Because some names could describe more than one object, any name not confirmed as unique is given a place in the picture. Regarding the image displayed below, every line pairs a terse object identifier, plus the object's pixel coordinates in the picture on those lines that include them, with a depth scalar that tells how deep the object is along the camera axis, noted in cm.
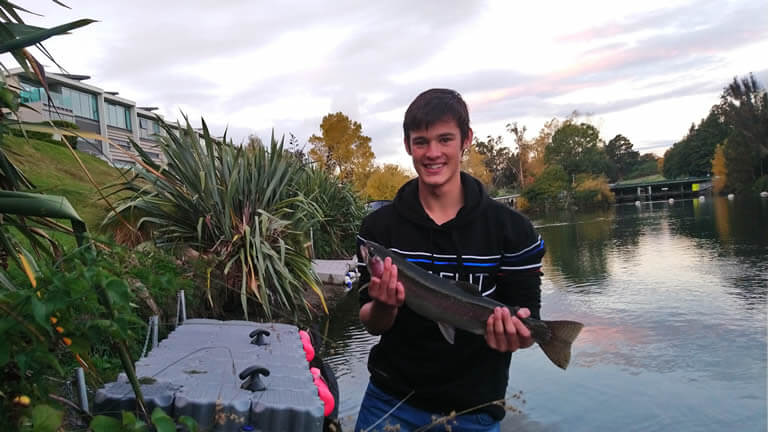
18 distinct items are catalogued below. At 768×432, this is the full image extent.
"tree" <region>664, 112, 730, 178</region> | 10538
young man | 270
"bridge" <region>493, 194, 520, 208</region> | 8688
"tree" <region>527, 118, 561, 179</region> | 10719
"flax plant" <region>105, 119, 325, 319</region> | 756
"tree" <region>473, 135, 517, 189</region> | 11884
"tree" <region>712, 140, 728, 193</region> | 8700
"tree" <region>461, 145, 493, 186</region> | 8906
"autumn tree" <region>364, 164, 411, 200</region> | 4669
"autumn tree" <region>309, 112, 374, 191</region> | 4359
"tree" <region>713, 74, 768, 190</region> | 8081
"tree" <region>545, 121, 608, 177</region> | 10524
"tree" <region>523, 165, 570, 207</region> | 8206
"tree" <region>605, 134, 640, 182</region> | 14875
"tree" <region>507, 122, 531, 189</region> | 11088
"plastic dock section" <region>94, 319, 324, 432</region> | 306
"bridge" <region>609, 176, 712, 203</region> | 10138
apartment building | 4869
